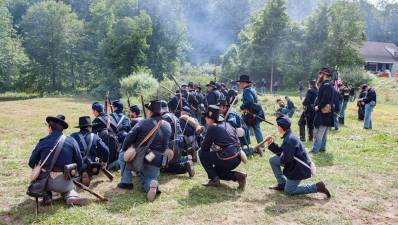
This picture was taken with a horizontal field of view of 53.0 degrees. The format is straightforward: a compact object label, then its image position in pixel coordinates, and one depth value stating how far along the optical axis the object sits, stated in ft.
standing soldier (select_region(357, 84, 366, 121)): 58.66
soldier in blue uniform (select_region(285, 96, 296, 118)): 50.83
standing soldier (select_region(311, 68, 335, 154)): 32.94
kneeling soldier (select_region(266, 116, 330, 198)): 22.48
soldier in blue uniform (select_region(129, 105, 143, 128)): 29.71
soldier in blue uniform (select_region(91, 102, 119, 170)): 28.04
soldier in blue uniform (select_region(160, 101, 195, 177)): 26.43
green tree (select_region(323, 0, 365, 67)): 145.69
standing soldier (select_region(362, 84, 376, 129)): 49.44
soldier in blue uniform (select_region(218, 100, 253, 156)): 30.64
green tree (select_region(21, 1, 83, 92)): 168.45
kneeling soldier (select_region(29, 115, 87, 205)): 20.39
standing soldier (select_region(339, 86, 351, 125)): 55.31
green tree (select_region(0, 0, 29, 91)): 152.56
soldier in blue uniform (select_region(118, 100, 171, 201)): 22.97
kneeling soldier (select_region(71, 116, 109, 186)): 24.47
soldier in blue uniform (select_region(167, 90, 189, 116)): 39.55
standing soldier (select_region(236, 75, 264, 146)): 33.09
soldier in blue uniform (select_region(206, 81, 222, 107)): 43.60
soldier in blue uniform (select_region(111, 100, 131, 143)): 29.30
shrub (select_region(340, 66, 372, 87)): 124.98
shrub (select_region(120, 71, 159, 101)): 93.64
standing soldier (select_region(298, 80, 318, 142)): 39.47
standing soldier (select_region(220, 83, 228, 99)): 47.04
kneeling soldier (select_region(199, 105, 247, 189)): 23.91
